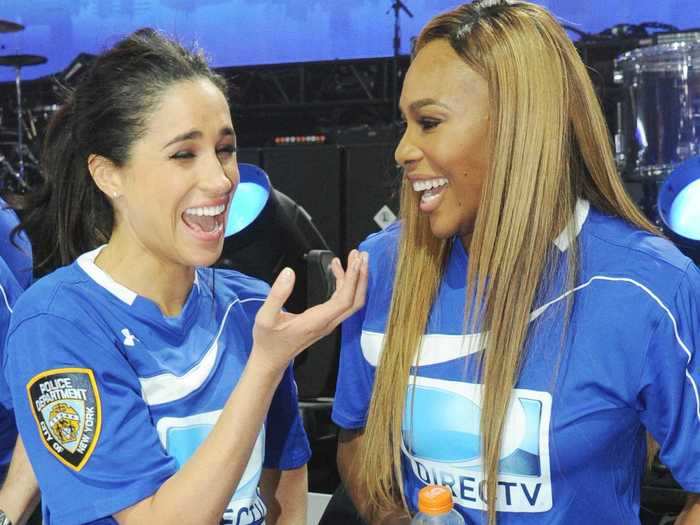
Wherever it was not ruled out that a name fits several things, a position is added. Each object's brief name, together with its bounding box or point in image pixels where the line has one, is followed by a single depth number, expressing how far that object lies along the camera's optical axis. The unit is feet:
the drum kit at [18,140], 20.66
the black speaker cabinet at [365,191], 14.37
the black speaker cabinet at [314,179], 14.80
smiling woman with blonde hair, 4.08
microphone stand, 17.47
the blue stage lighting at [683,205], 7.25
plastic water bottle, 3.53
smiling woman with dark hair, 3.81
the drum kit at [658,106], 14.03
